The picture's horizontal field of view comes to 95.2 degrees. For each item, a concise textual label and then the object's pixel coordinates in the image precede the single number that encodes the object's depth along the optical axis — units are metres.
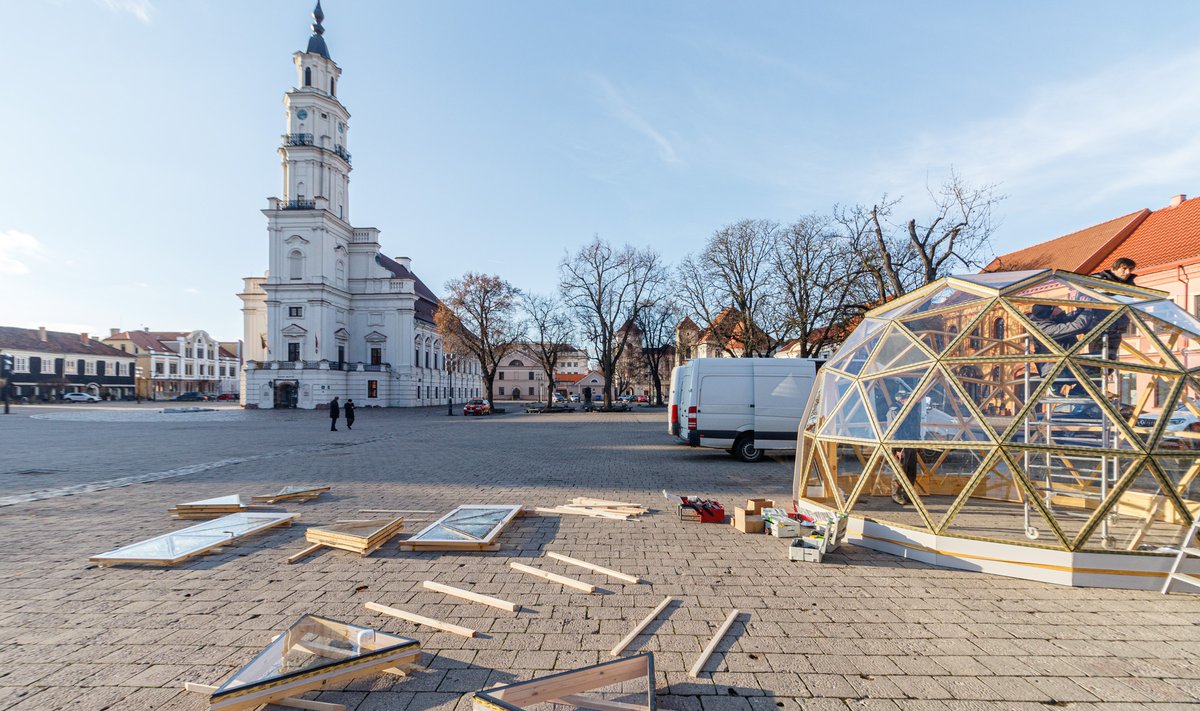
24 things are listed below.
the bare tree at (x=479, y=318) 46.00
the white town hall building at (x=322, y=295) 52.06
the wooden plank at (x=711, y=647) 3.61
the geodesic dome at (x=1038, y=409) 5.48
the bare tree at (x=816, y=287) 29.61
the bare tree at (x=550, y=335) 51.66
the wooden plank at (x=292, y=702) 3.19
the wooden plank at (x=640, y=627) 3.95
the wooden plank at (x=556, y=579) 5.11
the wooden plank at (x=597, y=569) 5.40
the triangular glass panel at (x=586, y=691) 3.01
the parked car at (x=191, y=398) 79.21
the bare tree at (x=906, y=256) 22.83
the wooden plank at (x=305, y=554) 6.01
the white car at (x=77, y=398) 67.44
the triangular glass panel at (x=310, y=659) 3.16
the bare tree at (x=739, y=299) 36.38
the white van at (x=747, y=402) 13.92
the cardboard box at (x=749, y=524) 7.28
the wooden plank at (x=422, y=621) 4.19
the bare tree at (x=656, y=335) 54.25
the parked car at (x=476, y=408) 44.44
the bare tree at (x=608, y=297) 48.12
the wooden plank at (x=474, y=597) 4.68
